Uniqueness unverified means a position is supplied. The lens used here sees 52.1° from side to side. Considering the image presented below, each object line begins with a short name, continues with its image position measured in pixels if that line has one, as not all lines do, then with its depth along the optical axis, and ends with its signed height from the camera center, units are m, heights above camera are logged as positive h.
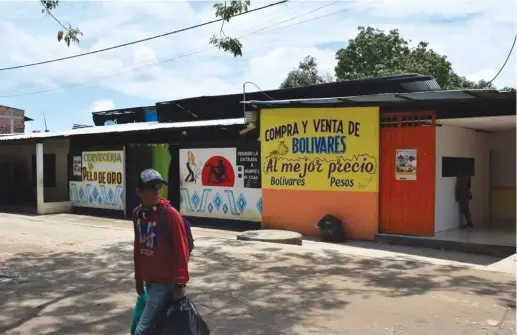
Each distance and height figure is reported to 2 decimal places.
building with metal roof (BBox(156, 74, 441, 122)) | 14.23 +2.19
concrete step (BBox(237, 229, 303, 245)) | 11.05 -1.51
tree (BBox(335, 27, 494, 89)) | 33.56 +7.10
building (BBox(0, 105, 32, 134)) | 39.09 +3.44
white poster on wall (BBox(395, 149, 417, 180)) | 11.51 +0.05
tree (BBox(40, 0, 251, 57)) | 8.28 +2.17
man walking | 3.76 -0.62
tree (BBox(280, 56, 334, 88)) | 35.75 +6.17
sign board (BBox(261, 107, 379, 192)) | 11.89 +0.41
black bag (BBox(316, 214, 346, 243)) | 11.78 -1.41
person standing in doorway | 12.50 -0.61
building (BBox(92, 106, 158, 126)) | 27.41 +2.71
